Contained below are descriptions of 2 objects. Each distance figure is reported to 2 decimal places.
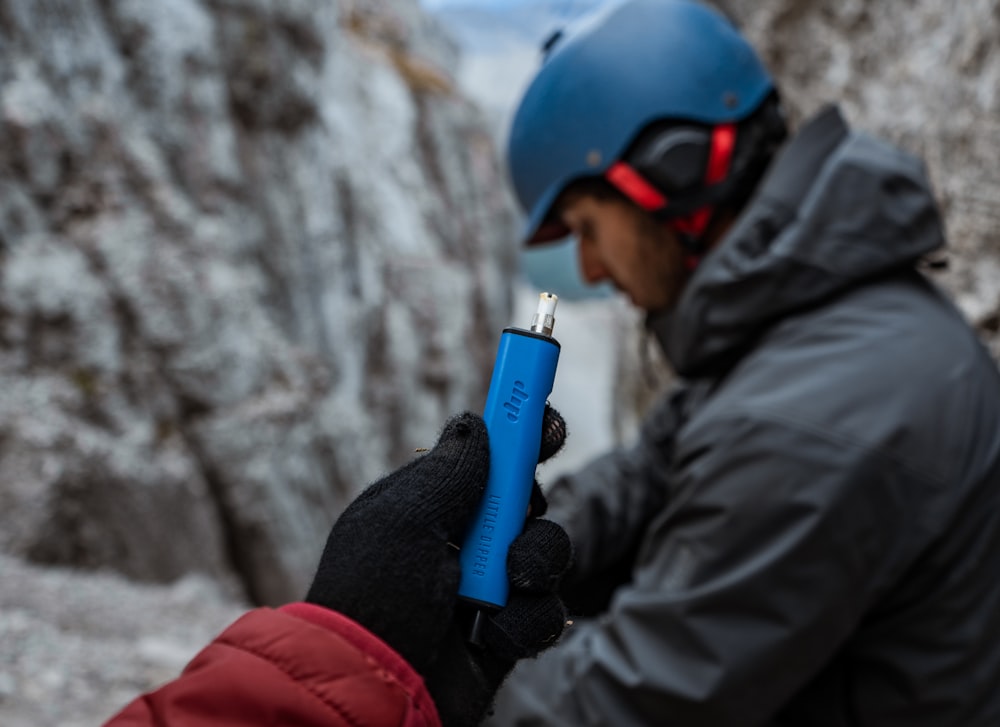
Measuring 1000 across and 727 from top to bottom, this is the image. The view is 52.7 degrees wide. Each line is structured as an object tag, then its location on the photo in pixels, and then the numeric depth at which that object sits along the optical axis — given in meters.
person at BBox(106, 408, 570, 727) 0.32
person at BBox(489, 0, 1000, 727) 0.51
